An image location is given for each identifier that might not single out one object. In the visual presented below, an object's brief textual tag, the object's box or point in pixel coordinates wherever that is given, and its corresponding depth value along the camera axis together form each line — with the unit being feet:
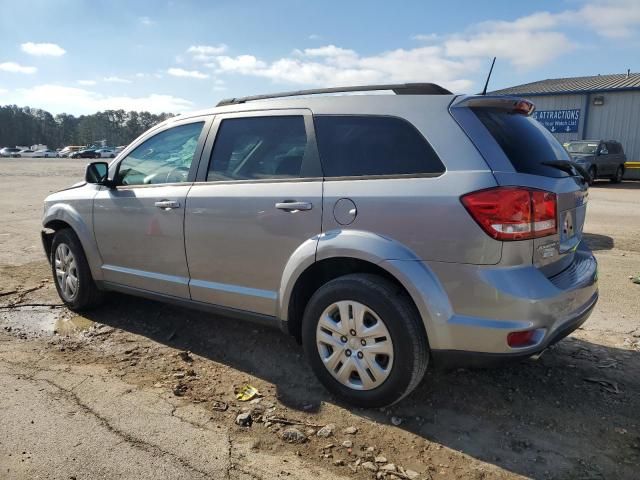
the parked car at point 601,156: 65.00
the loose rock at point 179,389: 11.14
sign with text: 84.48
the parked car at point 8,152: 240.36
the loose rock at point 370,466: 8.57
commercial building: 79.48
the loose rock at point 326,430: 9.55
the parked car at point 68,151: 250.06
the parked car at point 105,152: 224.74
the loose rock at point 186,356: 12.89
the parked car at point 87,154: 227.38
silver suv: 8.80
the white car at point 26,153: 247.64
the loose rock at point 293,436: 9.40
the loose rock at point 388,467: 8.53
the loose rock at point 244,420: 9.94
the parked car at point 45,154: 253.24
